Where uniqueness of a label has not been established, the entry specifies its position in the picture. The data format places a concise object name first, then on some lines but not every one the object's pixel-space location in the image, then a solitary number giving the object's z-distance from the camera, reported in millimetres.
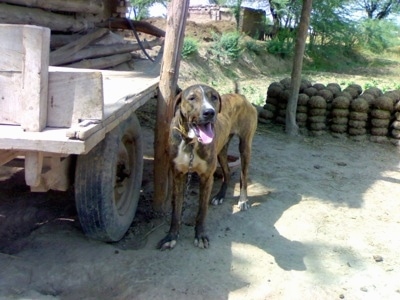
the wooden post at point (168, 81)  4375
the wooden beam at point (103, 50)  6793
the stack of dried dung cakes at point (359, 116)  8008
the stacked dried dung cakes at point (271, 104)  8758
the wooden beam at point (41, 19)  6000
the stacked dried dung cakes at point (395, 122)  7980
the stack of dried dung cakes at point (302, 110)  8336
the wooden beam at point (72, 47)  6344
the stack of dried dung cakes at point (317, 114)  8148
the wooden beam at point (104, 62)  6883
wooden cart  2436
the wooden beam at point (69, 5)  6377
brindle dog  3729
